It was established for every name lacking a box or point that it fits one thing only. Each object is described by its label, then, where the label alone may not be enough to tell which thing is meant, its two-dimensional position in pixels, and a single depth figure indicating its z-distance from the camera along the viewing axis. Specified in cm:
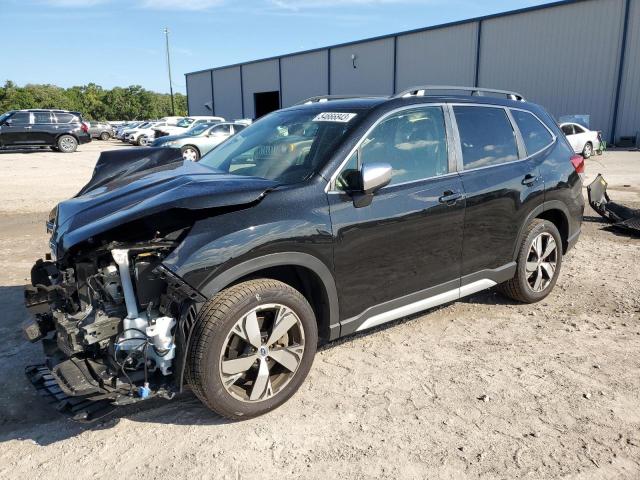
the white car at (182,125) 2689
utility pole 6545
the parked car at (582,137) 2020
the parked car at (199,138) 1745
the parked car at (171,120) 3356
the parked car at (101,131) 4112
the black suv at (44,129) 2294
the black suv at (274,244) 279
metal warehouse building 2628
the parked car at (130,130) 3491
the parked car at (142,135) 3209
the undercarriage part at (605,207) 797
